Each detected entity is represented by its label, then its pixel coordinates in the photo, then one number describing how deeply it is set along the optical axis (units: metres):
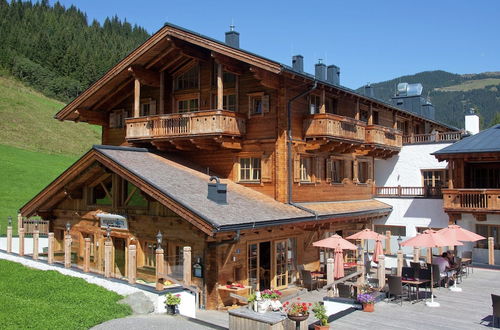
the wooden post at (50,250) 21.03
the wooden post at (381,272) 18.03
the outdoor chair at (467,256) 22.48
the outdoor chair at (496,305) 13.20
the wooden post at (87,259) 19.70
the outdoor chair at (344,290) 17.03
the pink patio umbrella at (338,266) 18.97
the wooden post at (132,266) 17.36
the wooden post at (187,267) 16.47
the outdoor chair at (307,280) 20.62
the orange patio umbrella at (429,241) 17.66
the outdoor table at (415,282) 16.98
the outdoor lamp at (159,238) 16.58
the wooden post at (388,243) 27.80
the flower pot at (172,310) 15.49
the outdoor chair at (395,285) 16.28
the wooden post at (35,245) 21.83
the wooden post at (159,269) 16.52
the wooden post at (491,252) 24.20
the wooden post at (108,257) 18.39
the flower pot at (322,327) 12.80
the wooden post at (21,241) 22.44
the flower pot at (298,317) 12.26
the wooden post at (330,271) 18.31
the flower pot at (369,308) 15.41
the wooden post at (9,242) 23.09
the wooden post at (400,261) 19.14
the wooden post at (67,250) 20.27
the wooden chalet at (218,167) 18.53
